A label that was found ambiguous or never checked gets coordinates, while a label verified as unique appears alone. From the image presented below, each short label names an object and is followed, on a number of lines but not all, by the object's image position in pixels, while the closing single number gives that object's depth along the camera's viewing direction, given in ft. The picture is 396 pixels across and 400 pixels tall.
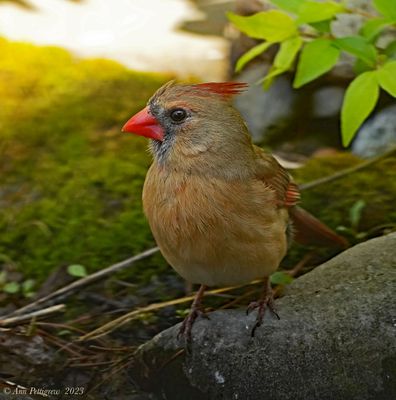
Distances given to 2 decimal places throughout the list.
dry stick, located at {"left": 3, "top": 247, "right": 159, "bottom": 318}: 24.11
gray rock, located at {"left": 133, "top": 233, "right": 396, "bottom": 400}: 19.12
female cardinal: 19.85
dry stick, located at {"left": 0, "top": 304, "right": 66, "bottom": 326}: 23.26
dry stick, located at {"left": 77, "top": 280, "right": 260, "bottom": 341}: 23.22
